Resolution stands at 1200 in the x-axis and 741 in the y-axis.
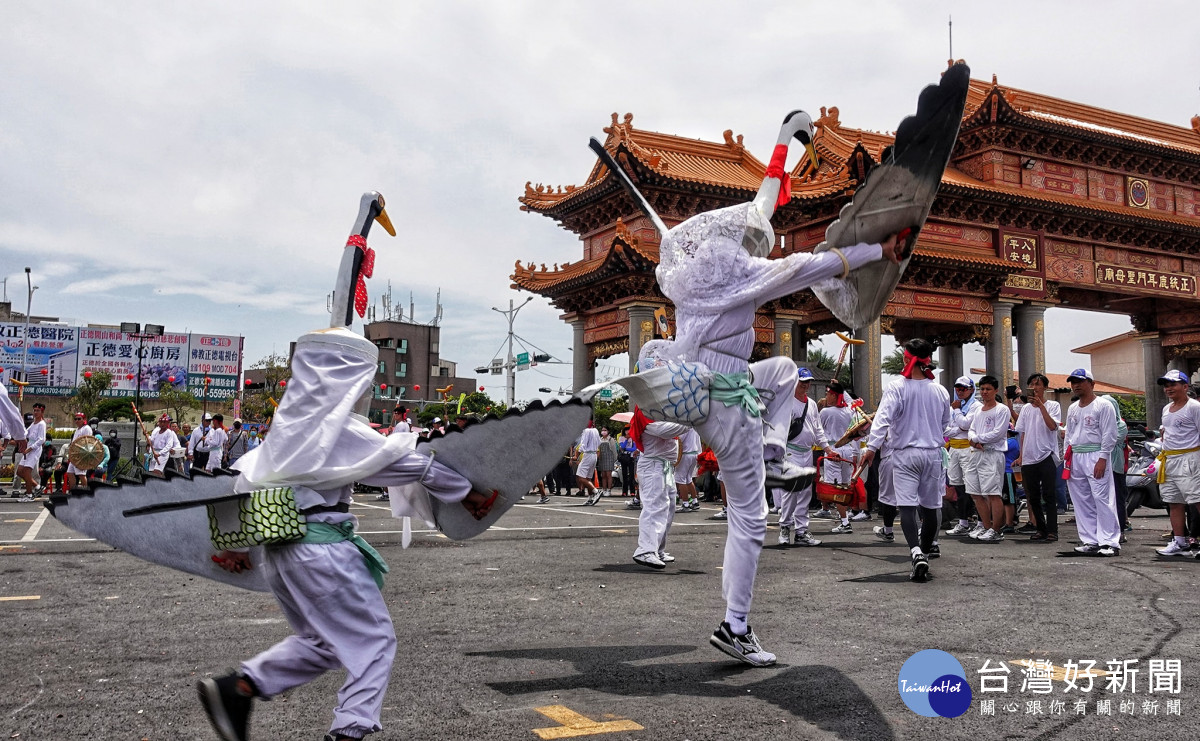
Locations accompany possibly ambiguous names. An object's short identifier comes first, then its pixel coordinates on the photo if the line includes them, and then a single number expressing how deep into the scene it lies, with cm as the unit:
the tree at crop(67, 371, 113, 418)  5038
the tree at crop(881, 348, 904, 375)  4742
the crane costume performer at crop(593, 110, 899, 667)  445
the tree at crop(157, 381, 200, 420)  5634
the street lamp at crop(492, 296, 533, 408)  4053
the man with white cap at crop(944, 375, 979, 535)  1127
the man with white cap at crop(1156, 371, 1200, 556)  867
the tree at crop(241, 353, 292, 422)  4900
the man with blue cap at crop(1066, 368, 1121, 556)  914
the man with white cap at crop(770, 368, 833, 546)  984
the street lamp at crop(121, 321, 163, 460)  3410
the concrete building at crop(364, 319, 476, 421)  8344
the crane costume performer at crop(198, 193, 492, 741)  291
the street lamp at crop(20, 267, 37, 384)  5958
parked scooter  1338
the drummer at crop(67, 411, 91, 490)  1624
